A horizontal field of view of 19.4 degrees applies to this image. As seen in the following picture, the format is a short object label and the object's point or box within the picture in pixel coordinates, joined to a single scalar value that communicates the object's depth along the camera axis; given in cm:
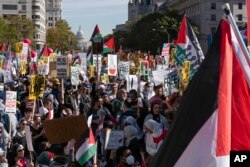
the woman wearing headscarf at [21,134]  1075
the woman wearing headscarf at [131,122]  1047
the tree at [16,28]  8902
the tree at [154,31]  9050
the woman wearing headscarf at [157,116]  949
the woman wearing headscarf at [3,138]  1099
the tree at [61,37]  13262
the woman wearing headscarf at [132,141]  925
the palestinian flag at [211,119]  391
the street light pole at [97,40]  2048
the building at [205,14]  10281
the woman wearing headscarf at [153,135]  923
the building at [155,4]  16218
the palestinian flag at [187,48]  1173
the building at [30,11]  14200
